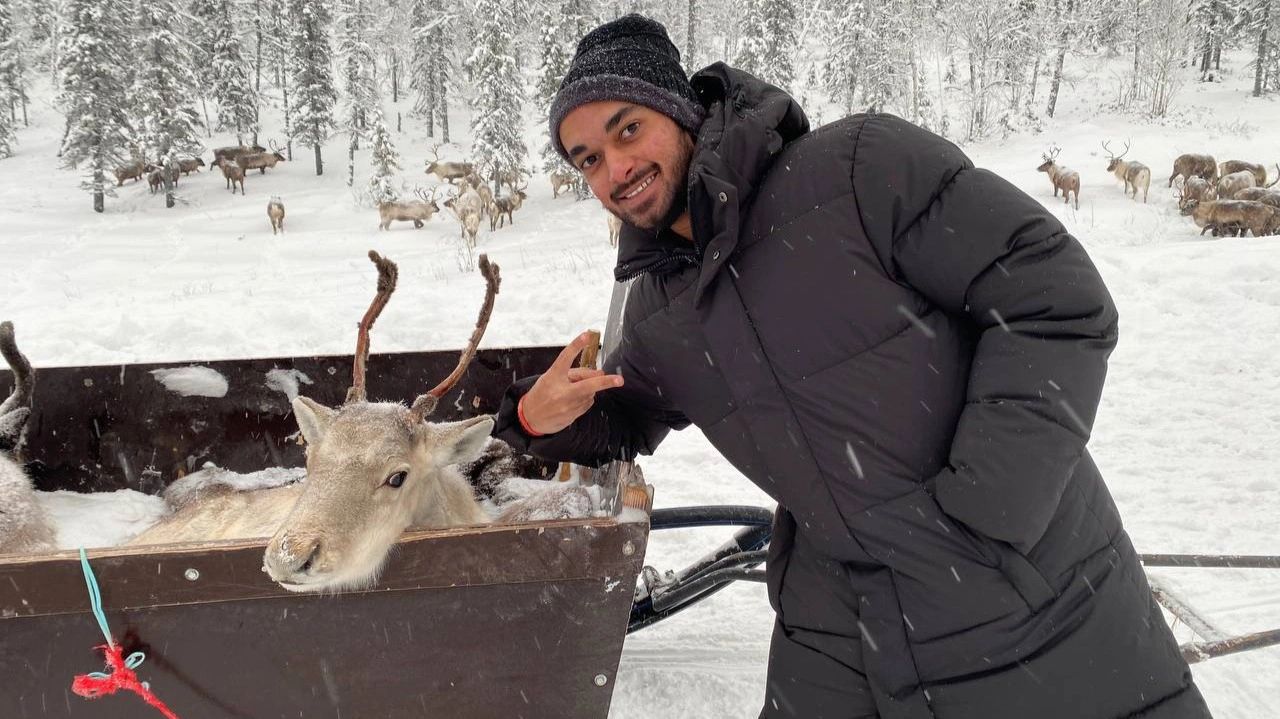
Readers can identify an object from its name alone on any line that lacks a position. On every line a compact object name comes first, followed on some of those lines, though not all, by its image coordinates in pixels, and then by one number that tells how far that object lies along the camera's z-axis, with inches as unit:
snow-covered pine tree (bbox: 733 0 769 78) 1284.4
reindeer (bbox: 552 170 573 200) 1257.9
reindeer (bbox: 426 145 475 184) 1399.1
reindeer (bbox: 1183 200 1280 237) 699.4
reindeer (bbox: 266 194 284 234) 1057.5
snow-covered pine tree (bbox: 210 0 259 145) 1551.3
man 68.6
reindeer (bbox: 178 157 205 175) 1401.3
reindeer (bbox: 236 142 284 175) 1455.5
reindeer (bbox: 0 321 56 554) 137.2
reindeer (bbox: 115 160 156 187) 1360.5
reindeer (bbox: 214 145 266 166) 1464.3
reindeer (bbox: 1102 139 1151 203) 946.1
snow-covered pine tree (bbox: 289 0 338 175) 1352.1
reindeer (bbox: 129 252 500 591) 87.9
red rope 84.4
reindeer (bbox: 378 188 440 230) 1091.3
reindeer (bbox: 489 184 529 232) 1105.4
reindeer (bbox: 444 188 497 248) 969.5
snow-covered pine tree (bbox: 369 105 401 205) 1216.8
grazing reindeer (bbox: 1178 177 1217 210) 847.1
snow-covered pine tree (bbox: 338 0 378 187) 1466.5
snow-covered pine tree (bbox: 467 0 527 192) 1193.4
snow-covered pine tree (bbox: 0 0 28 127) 1685.5
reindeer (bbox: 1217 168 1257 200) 839.1
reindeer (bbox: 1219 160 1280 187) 913.5
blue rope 79.7
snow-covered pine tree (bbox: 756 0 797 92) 1294.3
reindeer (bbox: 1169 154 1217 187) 941.8
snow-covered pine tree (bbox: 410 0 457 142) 1626.5
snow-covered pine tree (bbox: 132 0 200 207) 1229.1
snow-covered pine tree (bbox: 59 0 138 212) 1086.4
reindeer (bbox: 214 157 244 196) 1347.2
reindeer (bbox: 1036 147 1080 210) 924.6
